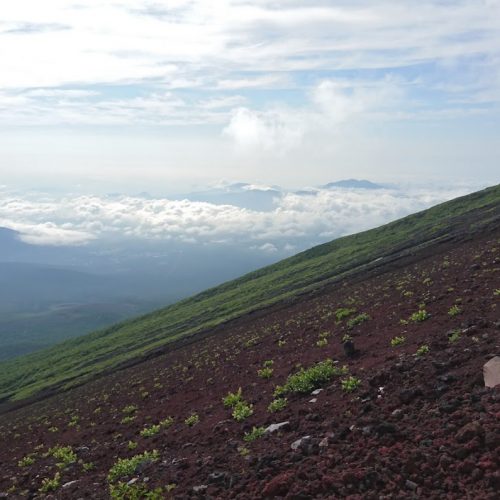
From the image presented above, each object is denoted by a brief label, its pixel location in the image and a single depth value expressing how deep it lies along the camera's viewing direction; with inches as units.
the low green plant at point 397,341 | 776.3
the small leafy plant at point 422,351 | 655.8
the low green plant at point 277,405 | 642.2
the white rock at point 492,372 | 488.1
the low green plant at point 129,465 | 591.2
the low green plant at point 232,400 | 761.0
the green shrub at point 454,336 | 670.8
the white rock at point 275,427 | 566.3
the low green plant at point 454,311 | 831.0
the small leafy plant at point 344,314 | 1238.9
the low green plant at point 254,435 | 566.9
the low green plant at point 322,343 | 993.8
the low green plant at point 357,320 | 1081.8
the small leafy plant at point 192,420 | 737.3
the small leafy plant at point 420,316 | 888.3
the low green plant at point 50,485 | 646.5
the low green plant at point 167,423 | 788.0
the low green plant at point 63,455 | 740.0
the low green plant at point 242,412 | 661.3
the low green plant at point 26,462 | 832.9
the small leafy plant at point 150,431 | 765.9
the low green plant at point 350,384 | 610.7
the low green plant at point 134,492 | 482.3
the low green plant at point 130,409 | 1035.6
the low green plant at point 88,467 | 682.8
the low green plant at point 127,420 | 929.1
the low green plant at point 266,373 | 882.1
